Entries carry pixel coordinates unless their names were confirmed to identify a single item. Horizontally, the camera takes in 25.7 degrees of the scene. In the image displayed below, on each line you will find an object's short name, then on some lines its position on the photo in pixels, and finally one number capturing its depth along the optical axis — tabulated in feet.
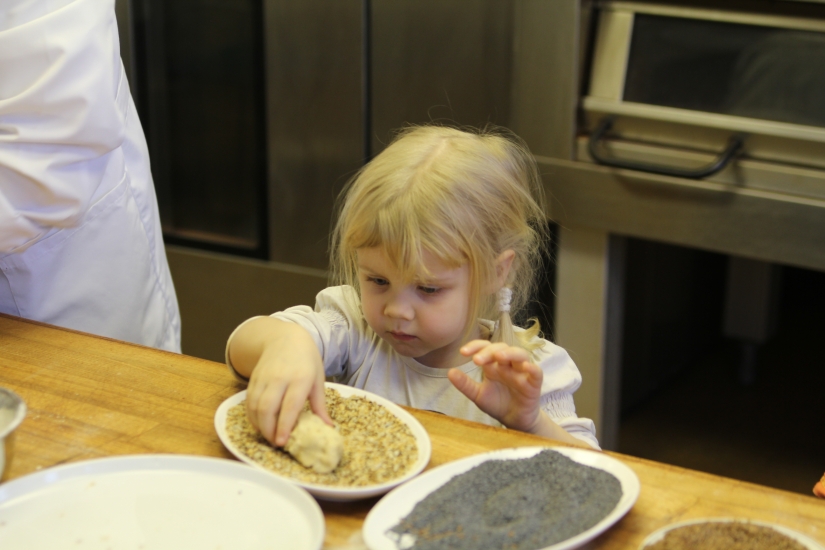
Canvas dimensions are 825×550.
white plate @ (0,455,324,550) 5.73
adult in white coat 7.31
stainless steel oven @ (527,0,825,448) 9.47
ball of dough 6.03
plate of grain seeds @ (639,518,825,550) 5.60
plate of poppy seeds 5.65
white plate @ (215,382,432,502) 5.87
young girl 6.75
